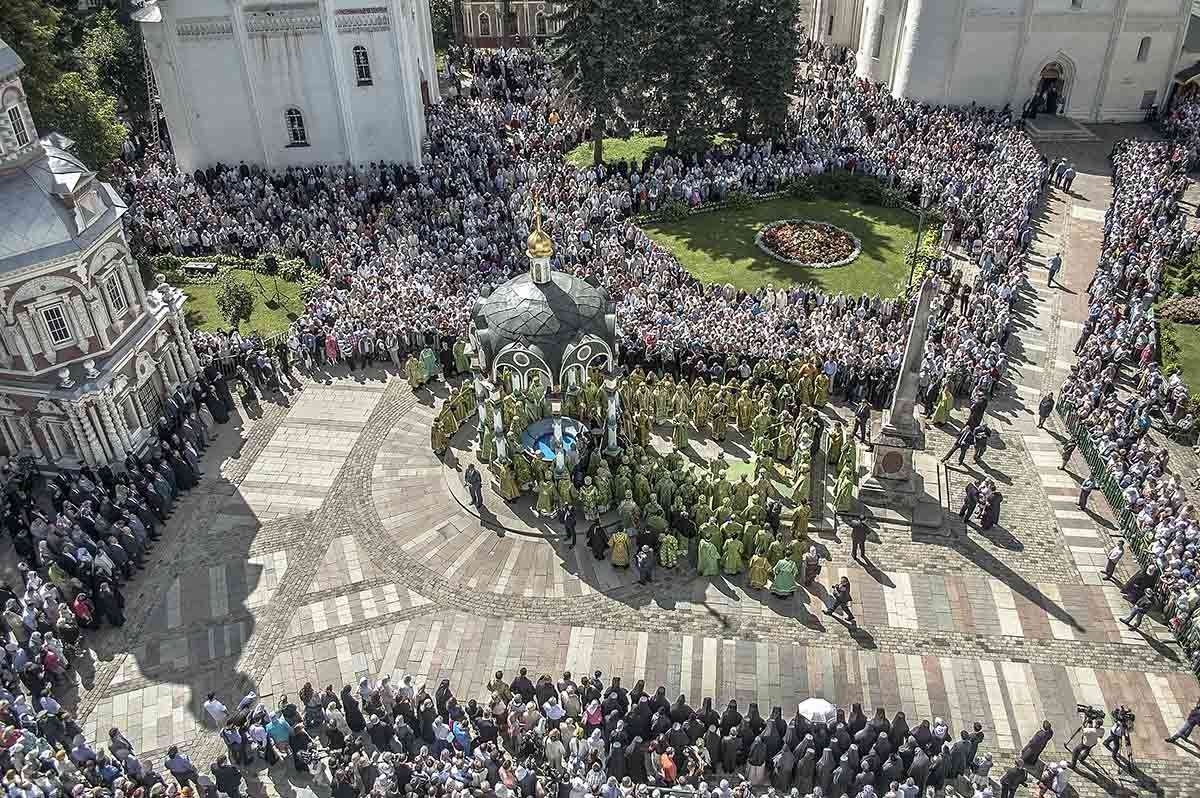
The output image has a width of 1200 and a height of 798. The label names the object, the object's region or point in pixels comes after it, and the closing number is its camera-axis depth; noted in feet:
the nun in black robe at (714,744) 53.72
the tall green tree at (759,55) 126.82
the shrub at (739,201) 126.72
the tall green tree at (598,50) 121.60
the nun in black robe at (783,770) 52.60
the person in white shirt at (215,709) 57.72
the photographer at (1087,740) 54.29
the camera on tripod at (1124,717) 55.42
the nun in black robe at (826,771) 51.35
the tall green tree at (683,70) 124.16
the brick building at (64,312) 73.56
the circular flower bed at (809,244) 114.01
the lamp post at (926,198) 118.57
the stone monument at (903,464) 73.00
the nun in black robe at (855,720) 53.26
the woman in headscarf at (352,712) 56.49
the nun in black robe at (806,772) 52.01
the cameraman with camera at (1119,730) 55.42
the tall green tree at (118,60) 141.79
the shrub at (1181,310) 99.30
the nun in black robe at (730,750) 53.47
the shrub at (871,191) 126.21
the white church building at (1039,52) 144.05
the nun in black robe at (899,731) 52.95
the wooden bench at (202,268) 114.21
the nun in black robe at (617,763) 52.65
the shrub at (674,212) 124.67
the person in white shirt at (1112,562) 67.51
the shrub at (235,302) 97.81
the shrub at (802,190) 128.16
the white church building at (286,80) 124.26
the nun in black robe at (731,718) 53.93
